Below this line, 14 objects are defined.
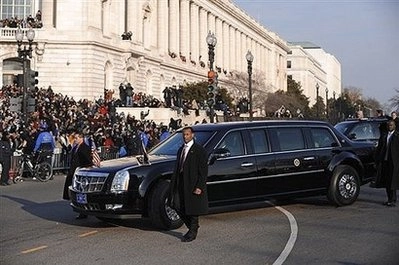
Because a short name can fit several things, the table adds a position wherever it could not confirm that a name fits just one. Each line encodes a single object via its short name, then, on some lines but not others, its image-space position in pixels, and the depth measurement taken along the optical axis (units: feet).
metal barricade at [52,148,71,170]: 78.02
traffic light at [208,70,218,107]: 97.63
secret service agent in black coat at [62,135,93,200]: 41.06
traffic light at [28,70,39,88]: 87.71
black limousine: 33.58
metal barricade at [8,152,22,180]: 68.54
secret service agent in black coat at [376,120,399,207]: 41.88
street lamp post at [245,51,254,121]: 133.08
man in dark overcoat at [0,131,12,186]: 64.11
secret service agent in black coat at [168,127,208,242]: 30.14
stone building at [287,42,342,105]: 536.83
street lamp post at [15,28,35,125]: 84.94
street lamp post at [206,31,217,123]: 102.48
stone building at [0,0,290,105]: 179.63
